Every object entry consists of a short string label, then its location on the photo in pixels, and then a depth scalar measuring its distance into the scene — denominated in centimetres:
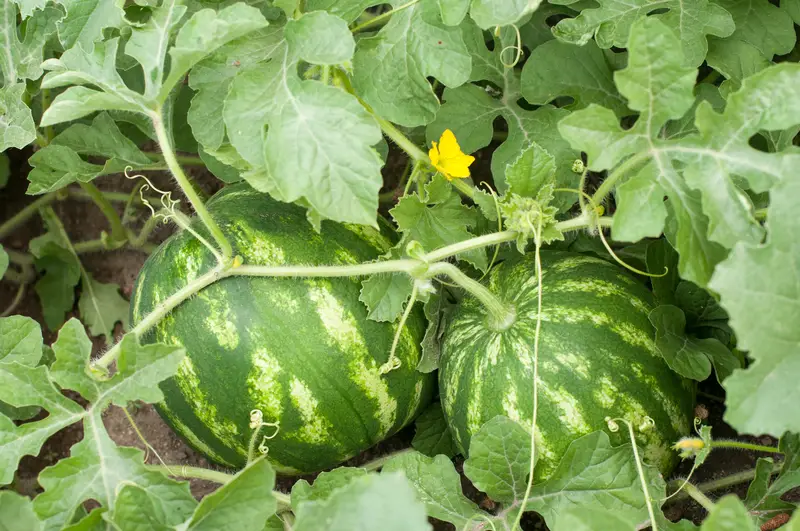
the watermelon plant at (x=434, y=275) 140
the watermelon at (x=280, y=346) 174
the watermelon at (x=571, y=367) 166
